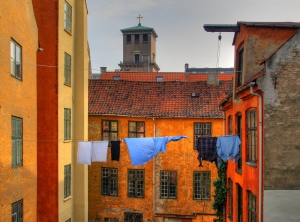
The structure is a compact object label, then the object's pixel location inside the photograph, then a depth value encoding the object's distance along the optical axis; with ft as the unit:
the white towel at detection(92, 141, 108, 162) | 67.31
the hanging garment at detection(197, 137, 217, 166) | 62.39
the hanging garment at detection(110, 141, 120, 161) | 70.79
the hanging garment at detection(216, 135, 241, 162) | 56.70
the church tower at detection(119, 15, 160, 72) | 267.39
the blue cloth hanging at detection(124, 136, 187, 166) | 63.46
